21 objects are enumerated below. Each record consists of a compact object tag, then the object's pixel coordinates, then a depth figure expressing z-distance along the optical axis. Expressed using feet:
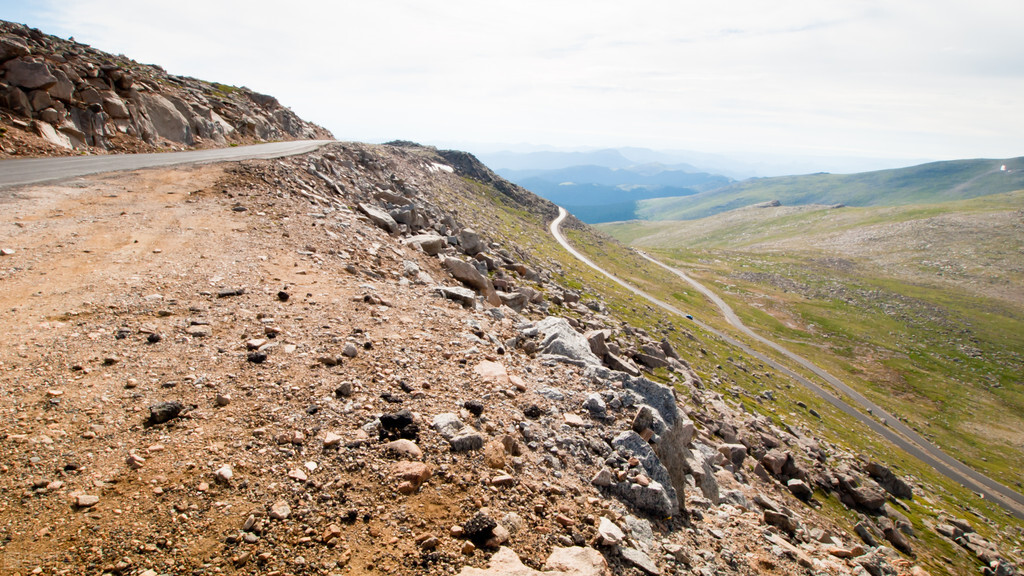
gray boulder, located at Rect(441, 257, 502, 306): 77.20
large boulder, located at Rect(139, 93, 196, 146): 134.72
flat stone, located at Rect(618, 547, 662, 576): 28.27
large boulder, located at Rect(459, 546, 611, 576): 23.76
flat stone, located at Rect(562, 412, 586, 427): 40.06
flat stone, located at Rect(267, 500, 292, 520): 23.80
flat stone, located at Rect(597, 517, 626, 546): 28.33
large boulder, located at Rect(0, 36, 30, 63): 106.22
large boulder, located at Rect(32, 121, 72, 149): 106.63
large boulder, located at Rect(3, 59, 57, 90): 104.24
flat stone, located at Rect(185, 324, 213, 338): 38.99
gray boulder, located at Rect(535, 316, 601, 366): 54.19
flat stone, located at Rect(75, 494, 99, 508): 22.48
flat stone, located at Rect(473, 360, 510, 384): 42.60
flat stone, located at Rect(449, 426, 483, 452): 31.71
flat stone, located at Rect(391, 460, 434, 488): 27.89
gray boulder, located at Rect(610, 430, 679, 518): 35.12
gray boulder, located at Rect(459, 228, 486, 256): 104.73
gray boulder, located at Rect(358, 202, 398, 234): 85.97
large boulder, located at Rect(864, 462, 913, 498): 124.57
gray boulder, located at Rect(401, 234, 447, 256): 82.98
